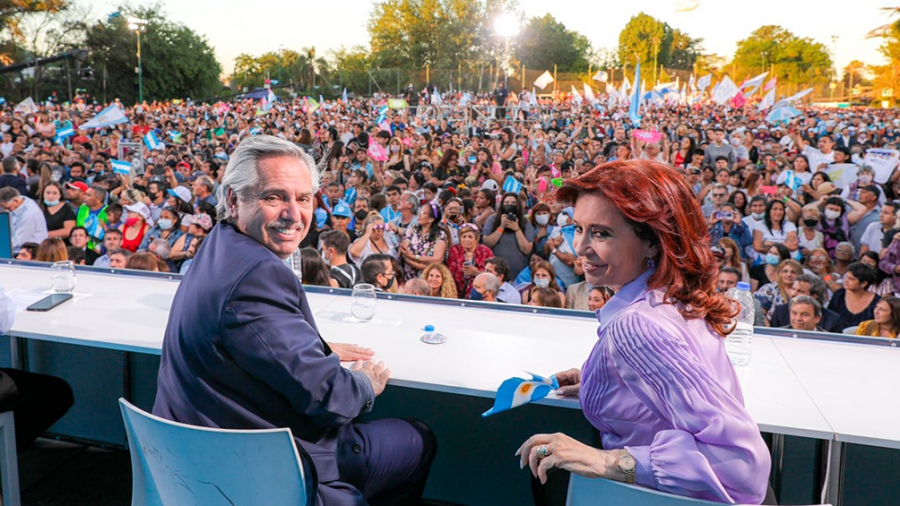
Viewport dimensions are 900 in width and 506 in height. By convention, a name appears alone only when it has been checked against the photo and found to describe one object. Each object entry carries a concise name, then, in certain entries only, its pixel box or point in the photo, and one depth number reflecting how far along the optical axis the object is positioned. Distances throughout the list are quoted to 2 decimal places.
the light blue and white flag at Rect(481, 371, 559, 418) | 1.77
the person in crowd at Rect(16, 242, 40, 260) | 5.68
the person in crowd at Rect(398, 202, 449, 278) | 6.33
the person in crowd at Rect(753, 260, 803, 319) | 5.42
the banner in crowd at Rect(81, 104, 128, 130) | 12.95
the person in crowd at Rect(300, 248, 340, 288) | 4.27
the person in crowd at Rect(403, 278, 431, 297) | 4.80
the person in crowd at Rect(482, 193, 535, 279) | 6.54
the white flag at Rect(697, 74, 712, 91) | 18.14
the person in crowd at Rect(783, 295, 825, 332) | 4.61
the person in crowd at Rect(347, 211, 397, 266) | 6.34
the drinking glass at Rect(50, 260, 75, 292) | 2.94
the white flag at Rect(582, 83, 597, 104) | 19.42
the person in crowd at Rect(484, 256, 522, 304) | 5.30
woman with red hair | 1.31
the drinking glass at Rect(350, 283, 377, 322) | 2.69
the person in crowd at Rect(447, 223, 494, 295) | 6.06
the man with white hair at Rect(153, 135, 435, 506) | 1.60
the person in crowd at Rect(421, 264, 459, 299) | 5.22
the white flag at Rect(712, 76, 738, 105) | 17.05
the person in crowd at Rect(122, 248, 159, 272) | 5.09
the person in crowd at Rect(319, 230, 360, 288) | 5.16
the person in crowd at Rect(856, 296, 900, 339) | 4.35
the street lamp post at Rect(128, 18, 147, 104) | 22.45
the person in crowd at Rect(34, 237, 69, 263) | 5.26
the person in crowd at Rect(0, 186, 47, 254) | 6.71
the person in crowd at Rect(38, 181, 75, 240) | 7.49
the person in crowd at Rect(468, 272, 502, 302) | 5.04
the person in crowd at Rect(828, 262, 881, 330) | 5.00
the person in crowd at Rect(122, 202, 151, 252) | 6.91
